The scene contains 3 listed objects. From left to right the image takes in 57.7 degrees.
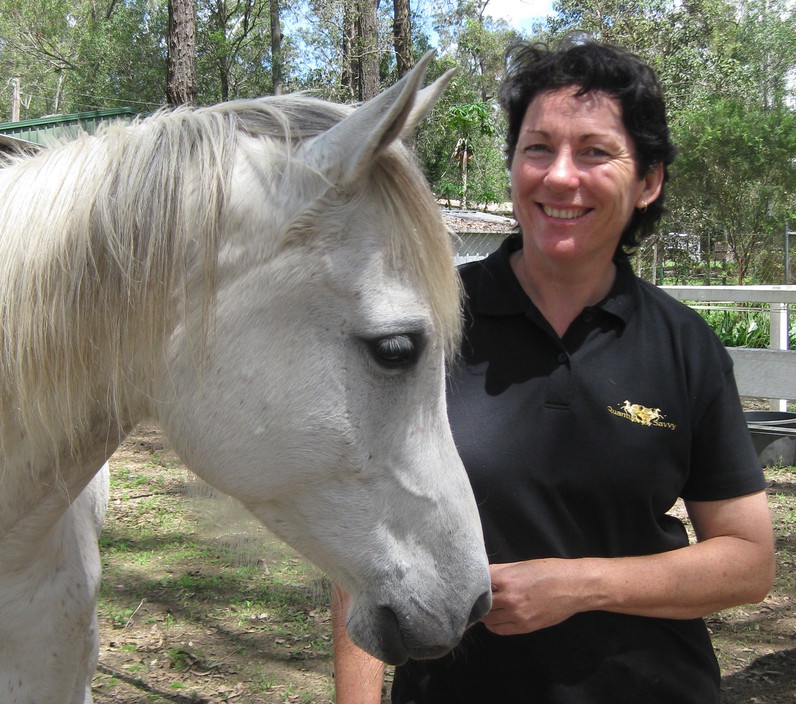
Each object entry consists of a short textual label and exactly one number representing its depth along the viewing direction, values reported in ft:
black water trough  18.19
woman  5.14
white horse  4.14
